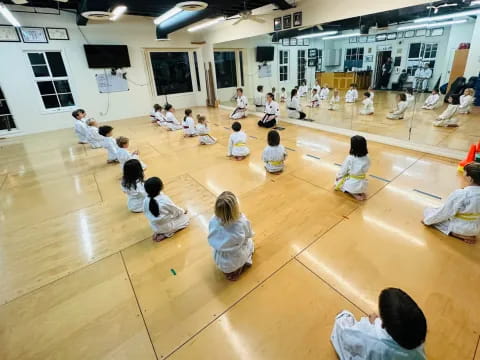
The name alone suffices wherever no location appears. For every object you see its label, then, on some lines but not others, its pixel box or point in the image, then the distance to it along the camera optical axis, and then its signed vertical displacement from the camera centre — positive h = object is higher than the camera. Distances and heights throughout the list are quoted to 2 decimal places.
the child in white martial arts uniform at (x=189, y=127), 6.42 -0.95
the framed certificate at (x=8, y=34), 6.86 +1.89
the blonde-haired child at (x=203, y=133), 5.78 -1.04
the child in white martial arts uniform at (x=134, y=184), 2.78 -1.07
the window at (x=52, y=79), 7.63 +0.64
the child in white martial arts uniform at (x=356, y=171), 2.96 -1.14
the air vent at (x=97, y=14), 4.58 +1.54
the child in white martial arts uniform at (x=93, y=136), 5.84 -0.95
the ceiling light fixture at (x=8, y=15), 4.86 +1.88
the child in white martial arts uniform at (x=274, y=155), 3.86 -1.11
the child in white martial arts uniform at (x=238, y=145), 4.68 -1.10
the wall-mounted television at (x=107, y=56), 8.20 +1.33
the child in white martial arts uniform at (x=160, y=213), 2.41 -1.24
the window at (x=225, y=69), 10.50 +0.80
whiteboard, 8.73 +0.43
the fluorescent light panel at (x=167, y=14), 5.04 +1.69
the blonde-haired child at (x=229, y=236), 1.86 -1.18
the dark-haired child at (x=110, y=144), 4.55 -0.95
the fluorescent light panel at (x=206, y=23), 6.94 +1.90
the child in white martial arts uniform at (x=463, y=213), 2.18 -1.31
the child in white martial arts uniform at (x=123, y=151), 3.84 -0.88
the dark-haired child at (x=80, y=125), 6.00 -0.66
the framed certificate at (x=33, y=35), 7.14 +1.91
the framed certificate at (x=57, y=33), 7.52 +1.99
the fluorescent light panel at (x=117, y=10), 4.96 +1.72
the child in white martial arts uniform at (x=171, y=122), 7.22 -0.91
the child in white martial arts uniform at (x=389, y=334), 1.03 -1.23
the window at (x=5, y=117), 7.32 -0.42
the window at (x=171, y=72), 10.07 +0.79
